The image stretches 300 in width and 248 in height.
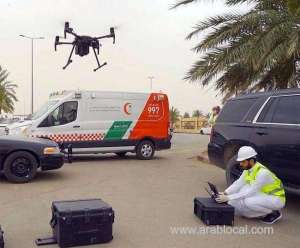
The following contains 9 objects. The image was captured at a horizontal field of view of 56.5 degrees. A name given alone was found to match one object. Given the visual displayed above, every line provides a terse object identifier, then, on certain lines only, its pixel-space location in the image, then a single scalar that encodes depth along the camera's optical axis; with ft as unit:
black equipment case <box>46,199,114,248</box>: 9.96
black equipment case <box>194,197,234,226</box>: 11.81
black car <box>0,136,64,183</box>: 18.55
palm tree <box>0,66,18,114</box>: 120.72
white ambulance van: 26.22
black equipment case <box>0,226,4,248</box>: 9.43
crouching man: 12.28
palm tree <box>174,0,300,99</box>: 23.72
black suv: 13.40
